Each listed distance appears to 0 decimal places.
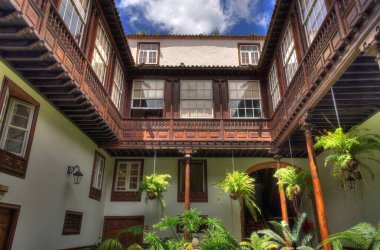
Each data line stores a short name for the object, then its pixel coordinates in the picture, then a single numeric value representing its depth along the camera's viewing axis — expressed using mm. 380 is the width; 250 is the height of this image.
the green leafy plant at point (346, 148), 7512
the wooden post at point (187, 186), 12017
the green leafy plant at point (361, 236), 5582
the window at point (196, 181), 14234
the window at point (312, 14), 8406
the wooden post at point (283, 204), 11094
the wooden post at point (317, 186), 7536
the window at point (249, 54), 17578
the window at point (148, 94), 15141
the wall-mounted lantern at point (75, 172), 10133
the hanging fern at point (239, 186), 11492
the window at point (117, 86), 13383
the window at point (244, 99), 14836
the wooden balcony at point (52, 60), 5793
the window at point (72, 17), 8453
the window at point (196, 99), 14938
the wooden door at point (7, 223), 7020
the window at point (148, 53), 17484
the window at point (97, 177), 12401
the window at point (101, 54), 11038
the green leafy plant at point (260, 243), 8641
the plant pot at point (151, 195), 12164
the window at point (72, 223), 10055
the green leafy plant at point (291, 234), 9380
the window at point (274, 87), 13261
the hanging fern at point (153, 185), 12056
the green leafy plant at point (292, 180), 10328
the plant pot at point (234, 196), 11609
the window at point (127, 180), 14109
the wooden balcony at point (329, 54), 5653
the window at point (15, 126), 7012
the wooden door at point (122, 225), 13367
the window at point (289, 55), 10908
